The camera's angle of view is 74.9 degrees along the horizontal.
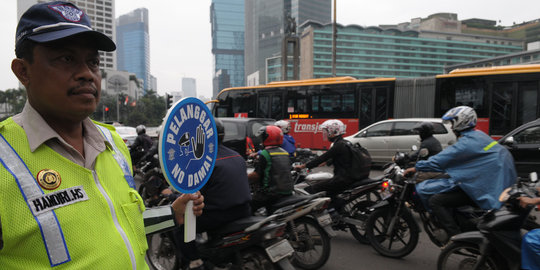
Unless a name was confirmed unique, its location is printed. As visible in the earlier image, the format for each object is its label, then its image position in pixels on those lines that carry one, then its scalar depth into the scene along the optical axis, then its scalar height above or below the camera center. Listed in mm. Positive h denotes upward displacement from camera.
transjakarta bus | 10703 +554
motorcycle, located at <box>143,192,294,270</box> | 2811 -1063
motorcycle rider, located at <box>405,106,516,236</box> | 3338 -561
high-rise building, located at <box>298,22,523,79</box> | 95500 +18845
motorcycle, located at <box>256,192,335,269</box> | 3676 -1256
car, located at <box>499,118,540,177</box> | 6793 -696
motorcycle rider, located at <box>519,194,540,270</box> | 2363 -902
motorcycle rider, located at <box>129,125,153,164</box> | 8344 -714
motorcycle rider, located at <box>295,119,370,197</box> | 4500 -594
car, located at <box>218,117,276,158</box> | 9094 -499
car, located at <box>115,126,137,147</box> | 13052 -748
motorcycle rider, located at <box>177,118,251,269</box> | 2916 -710
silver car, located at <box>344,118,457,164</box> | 9945 -651
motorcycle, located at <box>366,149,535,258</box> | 3891 -1218
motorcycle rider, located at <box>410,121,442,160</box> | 5309 -392
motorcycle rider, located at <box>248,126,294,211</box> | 3850 -637
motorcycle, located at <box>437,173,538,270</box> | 2648 -1000
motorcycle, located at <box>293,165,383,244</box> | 4383 -1175
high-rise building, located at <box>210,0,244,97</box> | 181000 +39146
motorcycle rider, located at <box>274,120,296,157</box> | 6384 -485
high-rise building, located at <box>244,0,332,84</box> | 130375 +37115
